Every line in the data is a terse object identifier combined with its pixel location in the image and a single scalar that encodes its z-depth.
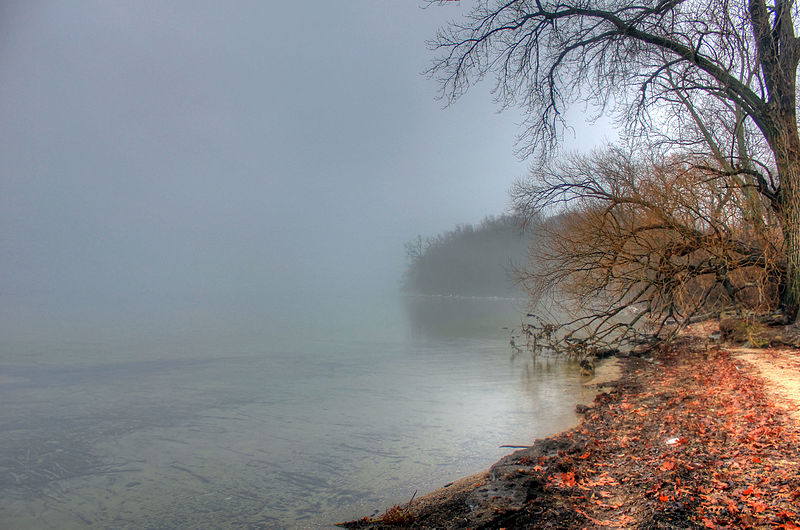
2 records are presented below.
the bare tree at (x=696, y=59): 10.41
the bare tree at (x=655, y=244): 12.27
